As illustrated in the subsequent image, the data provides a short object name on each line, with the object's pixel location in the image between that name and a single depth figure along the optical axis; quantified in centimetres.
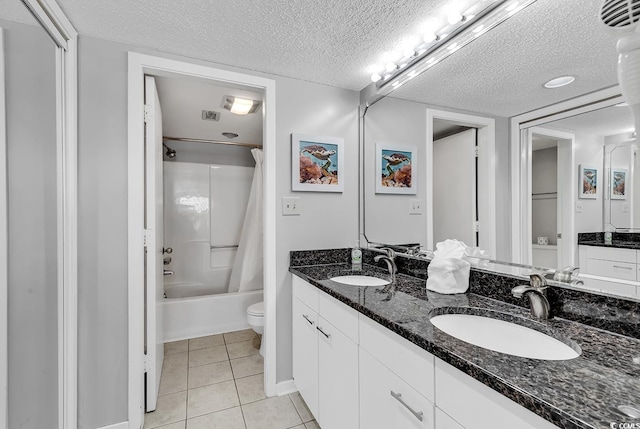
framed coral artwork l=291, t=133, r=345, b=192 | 193
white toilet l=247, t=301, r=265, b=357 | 231
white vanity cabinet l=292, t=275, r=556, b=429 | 66
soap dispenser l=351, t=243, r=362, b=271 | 193
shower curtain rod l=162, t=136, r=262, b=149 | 320
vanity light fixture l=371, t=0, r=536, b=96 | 117
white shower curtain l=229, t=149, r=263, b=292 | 320
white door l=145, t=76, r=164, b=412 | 169
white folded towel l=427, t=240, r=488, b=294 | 128
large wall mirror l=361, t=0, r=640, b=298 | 93
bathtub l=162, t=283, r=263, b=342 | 271
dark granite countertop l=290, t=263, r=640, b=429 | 51
